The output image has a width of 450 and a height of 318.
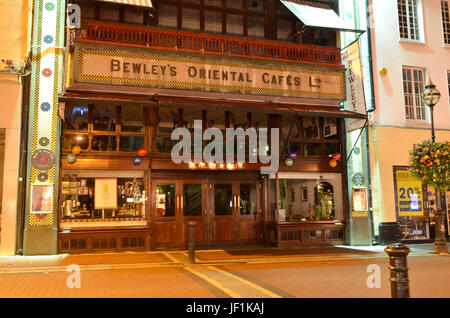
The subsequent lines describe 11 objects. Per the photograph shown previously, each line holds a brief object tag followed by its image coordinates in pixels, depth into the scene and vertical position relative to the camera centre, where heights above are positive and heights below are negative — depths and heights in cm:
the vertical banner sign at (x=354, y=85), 1451 +419
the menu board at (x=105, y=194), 1317 +43
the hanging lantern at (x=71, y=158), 1257 +152
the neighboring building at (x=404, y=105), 1560 +382
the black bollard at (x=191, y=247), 1073 -107
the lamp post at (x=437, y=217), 1312 -53
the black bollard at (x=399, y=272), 521 -88
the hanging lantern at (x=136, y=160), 1307 +147
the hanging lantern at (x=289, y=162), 1454 +147
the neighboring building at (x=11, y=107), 1234 +312
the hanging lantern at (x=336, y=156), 1498 +169
